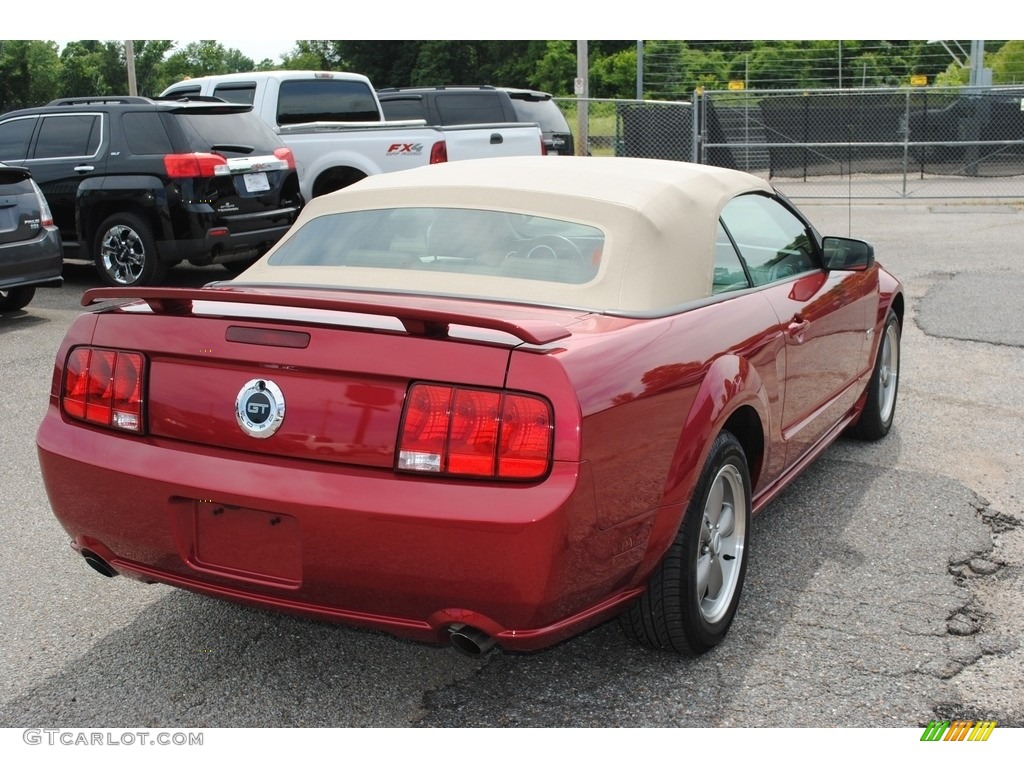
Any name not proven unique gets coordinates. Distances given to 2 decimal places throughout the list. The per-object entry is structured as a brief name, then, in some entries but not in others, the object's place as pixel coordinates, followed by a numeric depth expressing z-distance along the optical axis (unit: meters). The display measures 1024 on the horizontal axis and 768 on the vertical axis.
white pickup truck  12.59
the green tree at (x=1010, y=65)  36.28
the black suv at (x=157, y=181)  10.55
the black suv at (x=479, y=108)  16.64
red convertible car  2.83
